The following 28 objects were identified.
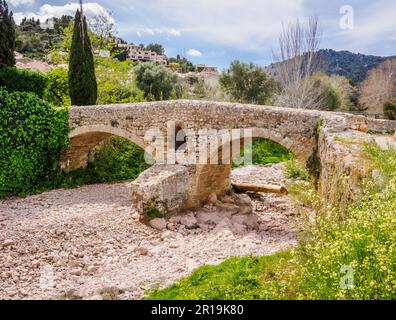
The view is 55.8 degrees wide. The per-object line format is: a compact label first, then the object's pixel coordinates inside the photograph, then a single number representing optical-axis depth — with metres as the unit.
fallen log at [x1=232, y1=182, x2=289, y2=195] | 13.98
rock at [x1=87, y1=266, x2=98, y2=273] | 7.98
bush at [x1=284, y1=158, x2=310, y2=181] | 15.96
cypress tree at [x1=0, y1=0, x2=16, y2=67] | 14.84
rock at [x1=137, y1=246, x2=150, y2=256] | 8.91
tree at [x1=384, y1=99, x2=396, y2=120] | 28.48
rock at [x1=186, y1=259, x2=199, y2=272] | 8.02
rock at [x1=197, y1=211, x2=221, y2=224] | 11.56
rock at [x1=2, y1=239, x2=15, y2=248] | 8.71
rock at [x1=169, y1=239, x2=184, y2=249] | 9.38
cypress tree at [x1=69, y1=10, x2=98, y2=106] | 16.61
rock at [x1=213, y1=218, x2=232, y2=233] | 10.74
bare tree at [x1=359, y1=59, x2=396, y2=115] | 38.53
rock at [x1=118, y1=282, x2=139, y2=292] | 7.03
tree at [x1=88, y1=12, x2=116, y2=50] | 22.81
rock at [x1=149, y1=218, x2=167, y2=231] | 10.39
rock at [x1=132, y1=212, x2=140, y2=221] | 10.54
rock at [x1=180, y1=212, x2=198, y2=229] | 10.88
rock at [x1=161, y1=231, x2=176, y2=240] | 9.89
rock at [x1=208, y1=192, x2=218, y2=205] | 12.90
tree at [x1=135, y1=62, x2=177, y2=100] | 26.45
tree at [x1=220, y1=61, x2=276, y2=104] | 25.59
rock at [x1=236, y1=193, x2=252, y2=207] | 13.52
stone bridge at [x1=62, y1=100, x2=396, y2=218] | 8.88
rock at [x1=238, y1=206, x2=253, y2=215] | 12.69
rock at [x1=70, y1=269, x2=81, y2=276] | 7.83
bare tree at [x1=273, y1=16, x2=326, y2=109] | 22.73
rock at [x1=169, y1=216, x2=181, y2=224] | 10.88
